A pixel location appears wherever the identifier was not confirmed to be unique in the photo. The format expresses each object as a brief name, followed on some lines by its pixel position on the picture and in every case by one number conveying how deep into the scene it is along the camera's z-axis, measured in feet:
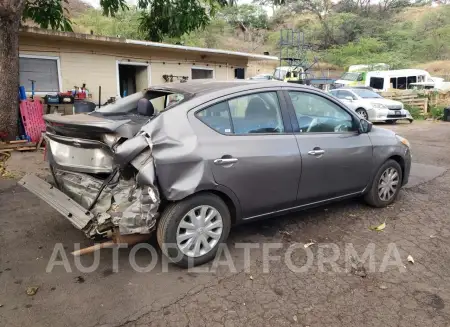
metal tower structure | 82.94
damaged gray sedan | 10.15
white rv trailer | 68.69
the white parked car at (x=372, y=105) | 50.98
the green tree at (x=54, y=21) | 24.79
